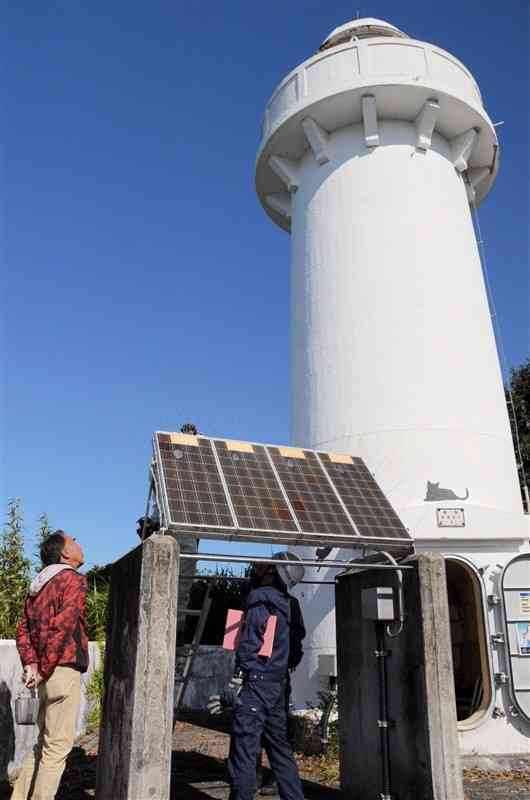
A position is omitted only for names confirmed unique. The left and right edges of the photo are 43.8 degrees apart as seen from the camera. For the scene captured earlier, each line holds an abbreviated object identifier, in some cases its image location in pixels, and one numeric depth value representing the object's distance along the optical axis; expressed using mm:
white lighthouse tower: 9273
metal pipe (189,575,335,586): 6441
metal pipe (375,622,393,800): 5449
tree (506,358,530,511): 20422
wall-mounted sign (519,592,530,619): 8742
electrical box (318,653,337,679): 8988
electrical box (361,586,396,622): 5477
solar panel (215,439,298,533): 5340
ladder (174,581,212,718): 6043
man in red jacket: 4863
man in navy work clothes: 5008
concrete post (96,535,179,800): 4457
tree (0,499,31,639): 8383
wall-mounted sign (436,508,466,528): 9281
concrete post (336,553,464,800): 5008
